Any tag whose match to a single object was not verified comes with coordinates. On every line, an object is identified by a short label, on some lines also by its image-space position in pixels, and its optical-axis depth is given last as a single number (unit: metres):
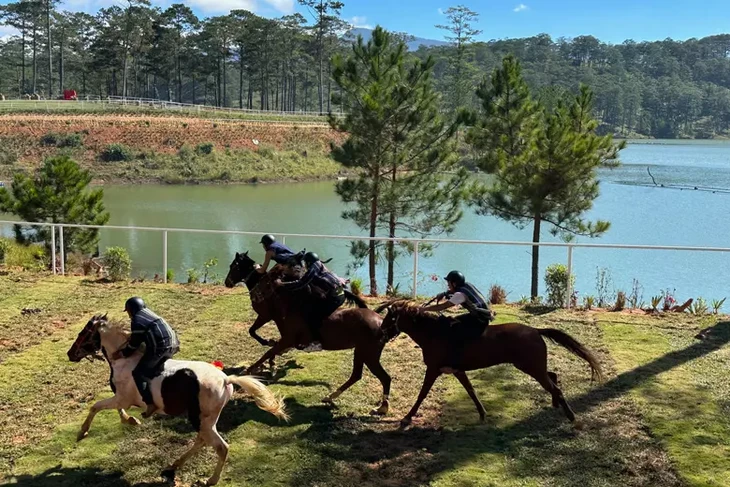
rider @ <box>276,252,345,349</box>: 7.46
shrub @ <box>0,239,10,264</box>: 15.12
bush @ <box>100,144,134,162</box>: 53.78
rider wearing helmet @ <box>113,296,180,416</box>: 5.40
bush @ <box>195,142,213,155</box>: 57.84
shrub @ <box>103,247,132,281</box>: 13.34
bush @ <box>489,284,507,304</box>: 11.72
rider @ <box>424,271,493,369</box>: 6.34
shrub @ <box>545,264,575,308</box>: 11.76
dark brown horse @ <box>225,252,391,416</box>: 7.00
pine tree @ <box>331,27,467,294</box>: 20.47
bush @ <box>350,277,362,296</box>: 11.90
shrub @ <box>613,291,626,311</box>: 11.26
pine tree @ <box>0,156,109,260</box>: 18.75
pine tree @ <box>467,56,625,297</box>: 19.17
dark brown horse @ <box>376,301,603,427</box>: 6.34
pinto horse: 5.34
